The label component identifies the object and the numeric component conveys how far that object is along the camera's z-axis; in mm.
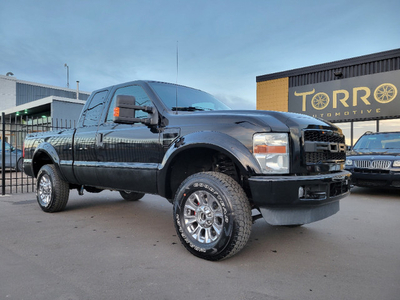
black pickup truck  2840
